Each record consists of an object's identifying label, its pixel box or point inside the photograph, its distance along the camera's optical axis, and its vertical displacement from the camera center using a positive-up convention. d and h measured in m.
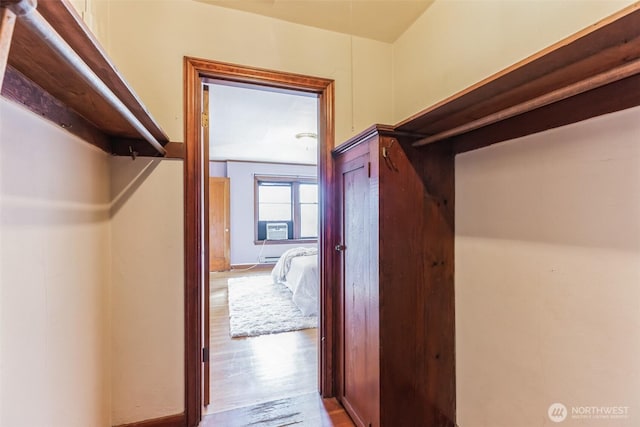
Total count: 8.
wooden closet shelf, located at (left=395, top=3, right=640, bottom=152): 0.73 +0.45
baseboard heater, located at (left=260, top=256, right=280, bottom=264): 6.66 -1.00
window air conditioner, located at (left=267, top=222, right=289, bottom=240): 6.76 -0.33
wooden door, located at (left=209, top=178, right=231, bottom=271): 6.21 -0.12
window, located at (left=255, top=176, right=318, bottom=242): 6.73 +0.22
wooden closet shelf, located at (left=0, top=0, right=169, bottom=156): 0.64 +0.44
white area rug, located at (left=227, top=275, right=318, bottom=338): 3.11 -1.21
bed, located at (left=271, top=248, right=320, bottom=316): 3.65 -0.85
